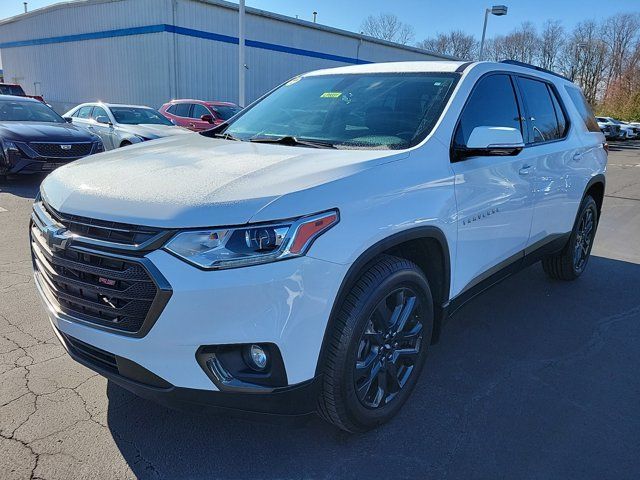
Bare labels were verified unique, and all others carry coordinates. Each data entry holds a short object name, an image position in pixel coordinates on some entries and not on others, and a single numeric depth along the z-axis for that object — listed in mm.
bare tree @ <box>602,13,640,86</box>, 58562
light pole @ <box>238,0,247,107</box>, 15898
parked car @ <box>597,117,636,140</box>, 32647
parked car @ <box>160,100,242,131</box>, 13562
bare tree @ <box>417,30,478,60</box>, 68125
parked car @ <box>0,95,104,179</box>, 8352
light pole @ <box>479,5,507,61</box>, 23781
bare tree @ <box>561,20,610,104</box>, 61719
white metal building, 20609
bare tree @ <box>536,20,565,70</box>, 66500
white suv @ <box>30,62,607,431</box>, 1900
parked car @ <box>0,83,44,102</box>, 18906
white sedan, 10391
